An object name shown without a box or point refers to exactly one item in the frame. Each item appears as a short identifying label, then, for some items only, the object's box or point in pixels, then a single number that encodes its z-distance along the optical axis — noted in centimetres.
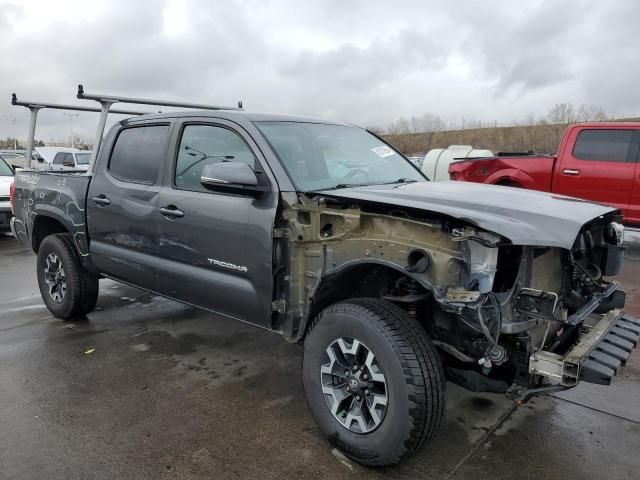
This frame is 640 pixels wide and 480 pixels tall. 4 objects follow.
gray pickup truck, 249
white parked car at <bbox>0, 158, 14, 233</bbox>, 988
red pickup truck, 775
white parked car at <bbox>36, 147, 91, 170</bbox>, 1570
